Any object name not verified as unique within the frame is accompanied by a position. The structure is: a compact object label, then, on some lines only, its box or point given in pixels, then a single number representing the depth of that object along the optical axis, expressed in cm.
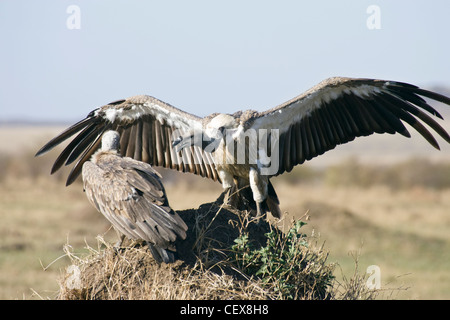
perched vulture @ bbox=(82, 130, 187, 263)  1228
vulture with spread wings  1692
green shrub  1270
